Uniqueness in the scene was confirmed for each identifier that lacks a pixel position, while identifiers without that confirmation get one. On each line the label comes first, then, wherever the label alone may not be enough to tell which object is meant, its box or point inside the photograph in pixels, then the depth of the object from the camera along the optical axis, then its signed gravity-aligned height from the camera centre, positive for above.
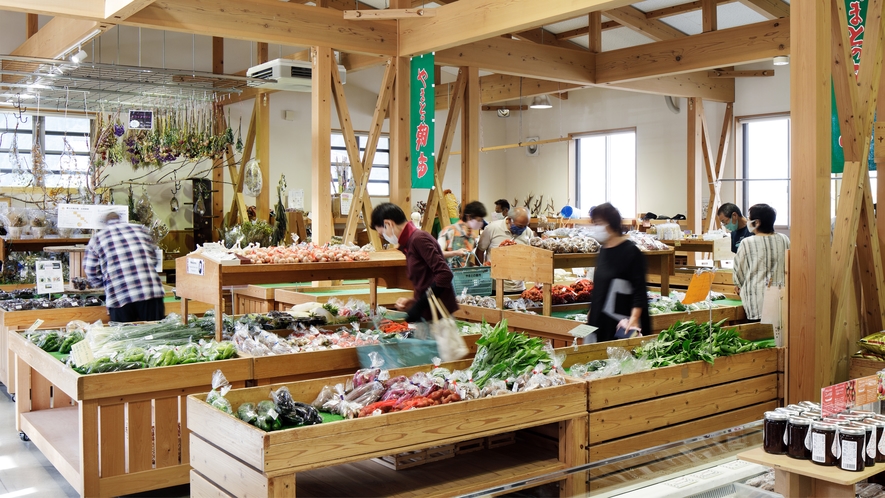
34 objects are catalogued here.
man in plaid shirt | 6.18 -0.36
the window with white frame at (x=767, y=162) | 13.77 +1.02
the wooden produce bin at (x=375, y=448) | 3.28 -0.99
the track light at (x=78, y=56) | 7.59 +1.59
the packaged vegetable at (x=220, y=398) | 3.61 -0.81
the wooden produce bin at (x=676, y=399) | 4.31 -1.05
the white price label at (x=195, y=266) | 5.48 -0.30
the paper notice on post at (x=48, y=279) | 7.09 -0.50
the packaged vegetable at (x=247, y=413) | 3.50 -0.85
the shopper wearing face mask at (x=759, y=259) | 6.43 -0.32
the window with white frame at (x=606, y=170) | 16.38 +1.08
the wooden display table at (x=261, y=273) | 5.34 -0.37
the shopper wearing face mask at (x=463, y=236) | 8.12 -0.15
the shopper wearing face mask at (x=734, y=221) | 10.19 -0.01
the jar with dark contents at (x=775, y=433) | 2.83 -0.75
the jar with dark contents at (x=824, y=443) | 2.70 -0.75
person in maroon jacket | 5.01 -0.24
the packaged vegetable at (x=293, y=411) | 3.52 -0.84
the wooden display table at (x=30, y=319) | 6.77 -0.83
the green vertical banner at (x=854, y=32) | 5.51 +1.33
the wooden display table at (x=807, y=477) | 2.64 -0.86
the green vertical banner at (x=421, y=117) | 8.98 +1.19
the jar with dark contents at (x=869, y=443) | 2.72 -0.76
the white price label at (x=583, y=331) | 4.98 -0.68
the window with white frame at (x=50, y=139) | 12.10 +1.33
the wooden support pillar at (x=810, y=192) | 4.74 +0.17
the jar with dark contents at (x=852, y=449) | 2.65 -0.76
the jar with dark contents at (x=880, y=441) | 2.78 -0.76
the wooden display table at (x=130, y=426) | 4.48 -1.17
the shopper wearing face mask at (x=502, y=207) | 9.88 +0.18
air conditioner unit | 8.82 +1.67
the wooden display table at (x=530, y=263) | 6.51 -0.35
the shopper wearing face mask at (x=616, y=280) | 4.82 -0.36
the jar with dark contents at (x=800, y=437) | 2.76 -0.75
